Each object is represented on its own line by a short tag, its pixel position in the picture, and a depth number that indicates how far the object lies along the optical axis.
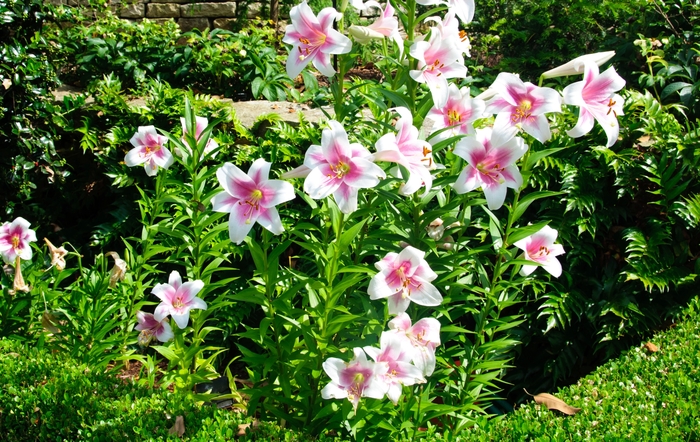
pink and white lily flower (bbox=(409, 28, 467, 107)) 1.92
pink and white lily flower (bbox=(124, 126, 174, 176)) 2.46
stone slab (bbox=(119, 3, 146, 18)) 7.64
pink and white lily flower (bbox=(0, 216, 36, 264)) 2.90
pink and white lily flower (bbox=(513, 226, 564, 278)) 2.21
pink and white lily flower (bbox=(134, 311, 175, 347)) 2.65
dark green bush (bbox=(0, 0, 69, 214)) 4.17
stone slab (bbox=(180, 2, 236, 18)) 7.52
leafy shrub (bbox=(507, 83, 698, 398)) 3.30
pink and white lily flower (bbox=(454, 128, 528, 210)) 1.89
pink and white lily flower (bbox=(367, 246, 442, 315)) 1.92
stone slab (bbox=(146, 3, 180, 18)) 7.64
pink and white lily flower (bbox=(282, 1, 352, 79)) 1.89
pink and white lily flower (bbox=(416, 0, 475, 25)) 1.94
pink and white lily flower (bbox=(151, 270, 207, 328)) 2.46
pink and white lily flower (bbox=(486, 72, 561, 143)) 1.84
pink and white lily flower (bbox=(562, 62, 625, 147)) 1.85
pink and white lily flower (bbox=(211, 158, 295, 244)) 1.82
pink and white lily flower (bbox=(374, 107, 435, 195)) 1.81
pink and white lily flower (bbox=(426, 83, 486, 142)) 2.04
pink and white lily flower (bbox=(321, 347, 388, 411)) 1.95
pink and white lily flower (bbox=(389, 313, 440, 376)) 2.00
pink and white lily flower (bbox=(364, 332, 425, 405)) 1.94
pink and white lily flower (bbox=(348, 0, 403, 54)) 1.95
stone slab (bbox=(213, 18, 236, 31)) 7.46
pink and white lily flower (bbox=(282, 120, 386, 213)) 1.75
